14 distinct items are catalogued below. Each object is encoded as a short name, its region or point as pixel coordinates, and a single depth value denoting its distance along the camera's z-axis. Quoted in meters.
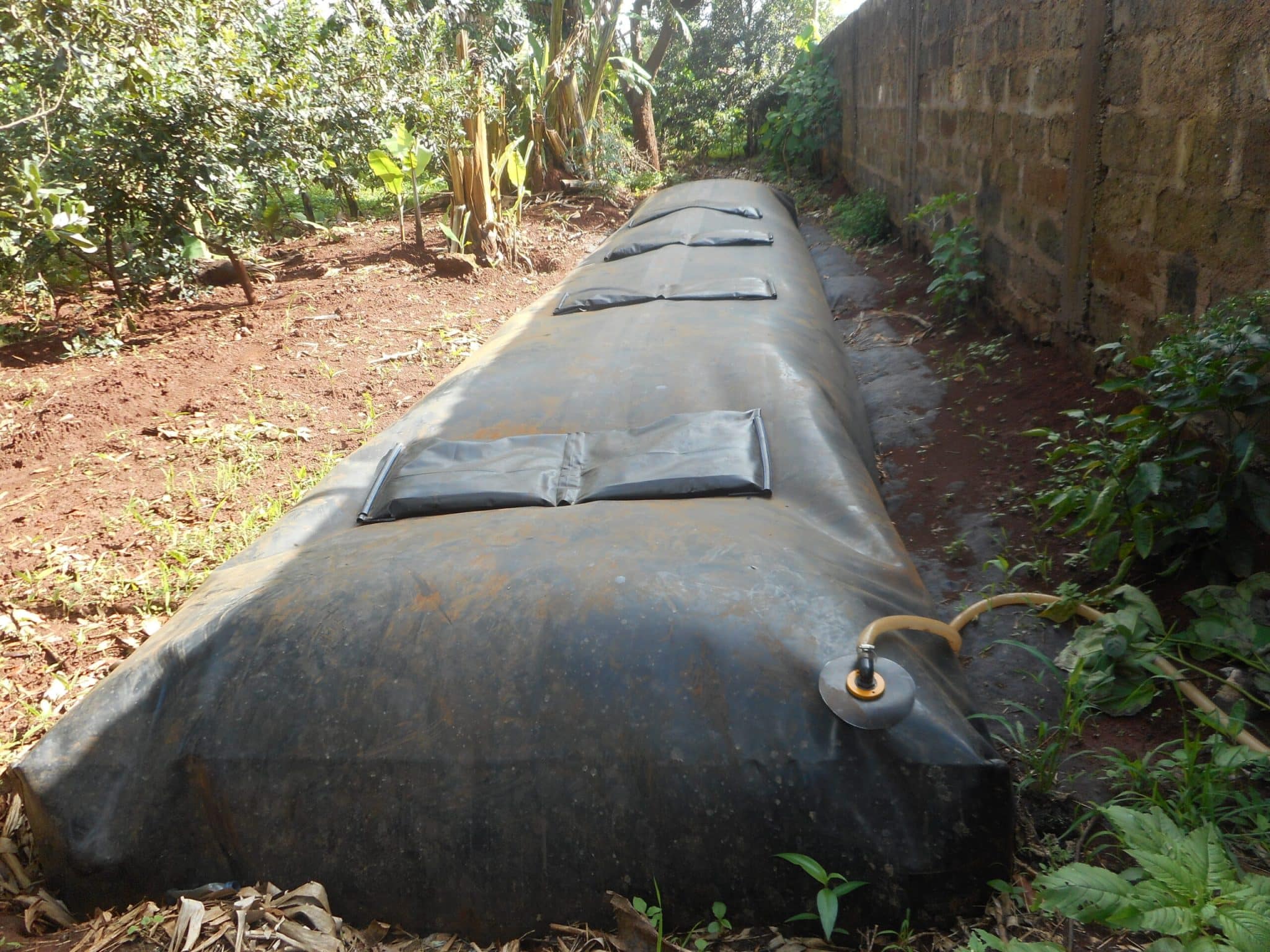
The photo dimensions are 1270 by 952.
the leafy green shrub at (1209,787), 1.59
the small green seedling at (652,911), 1.46
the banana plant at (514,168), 7.88
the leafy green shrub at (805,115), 10.16
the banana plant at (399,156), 7.15
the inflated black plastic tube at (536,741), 1.43
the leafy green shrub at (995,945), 1.28
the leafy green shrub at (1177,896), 1.18
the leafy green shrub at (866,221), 7.34
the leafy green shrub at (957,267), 4.77
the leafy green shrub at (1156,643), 1.97
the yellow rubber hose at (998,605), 1.53
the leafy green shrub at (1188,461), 2.11
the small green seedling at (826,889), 1.38
